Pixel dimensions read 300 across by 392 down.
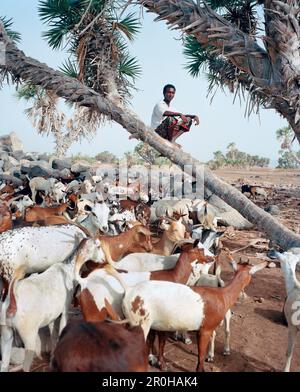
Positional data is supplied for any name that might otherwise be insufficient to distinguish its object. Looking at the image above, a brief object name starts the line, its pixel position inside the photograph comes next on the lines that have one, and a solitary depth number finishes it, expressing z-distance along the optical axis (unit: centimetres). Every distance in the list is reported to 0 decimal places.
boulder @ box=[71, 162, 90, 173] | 1587
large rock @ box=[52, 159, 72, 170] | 1653
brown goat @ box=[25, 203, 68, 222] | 854
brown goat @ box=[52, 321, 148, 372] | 280
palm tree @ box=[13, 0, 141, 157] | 998
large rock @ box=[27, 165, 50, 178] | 1457
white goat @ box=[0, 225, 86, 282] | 527
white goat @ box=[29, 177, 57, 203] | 1237
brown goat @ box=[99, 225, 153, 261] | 589
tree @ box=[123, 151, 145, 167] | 3239
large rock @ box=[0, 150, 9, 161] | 1946
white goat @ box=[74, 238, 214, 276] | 534
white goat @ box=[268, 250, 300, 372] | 430
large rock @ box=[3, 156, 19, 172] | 1752
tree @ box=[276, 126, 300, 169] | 3841
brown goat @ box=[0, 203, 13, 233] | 746
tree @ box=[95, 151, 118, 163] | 4338
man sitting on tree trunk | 883
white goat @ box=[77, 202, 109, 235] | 696
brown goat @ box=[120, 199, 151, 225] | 955
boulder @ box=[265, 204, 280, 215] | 1371
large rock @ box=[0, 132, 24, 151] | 2632
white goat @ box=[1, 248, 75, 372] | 370
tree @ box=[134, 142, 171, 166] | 2582
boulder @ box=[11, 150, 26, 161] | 2121
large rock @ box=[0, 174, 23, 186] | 1412
